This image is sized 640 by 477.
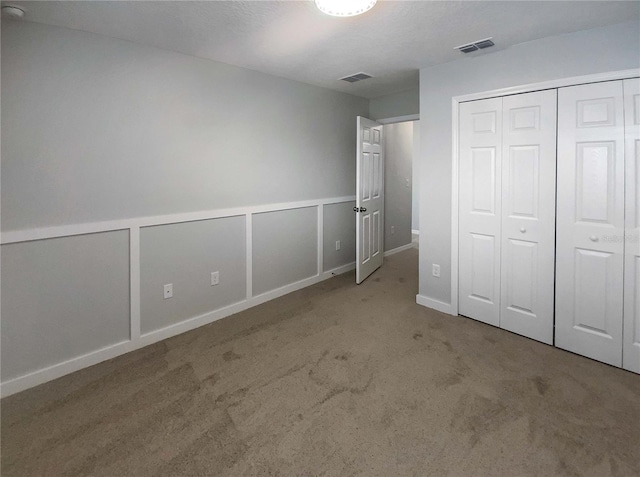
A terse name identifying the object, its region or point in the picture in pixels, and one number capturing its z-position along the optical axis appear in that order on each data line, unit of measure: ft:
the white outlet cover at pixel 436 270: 10.67
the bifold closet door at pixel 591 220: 7.41
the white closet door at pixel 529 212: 8.30
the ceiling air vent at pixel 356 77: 11.06
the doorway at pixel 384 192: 13.10
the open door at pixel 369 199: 12.84
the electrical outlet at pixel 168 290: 9.02
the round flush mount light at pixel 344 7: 5.90
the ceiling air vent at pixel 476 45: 8.16
